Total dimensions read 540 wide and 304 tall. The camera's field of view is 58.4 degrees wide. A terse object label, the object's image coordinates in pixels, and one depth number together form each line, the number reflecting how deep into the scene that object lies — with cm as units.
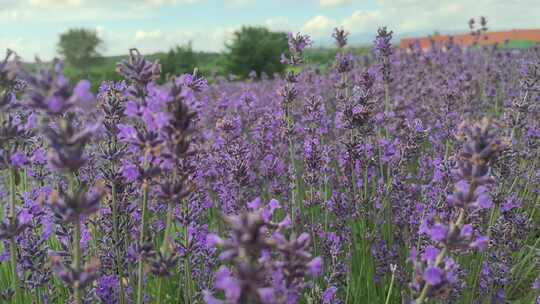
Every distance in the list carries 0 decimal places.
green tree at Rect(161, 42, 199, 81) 3091
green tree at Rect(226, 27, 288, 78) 2891
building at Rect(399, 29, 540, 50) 2061
